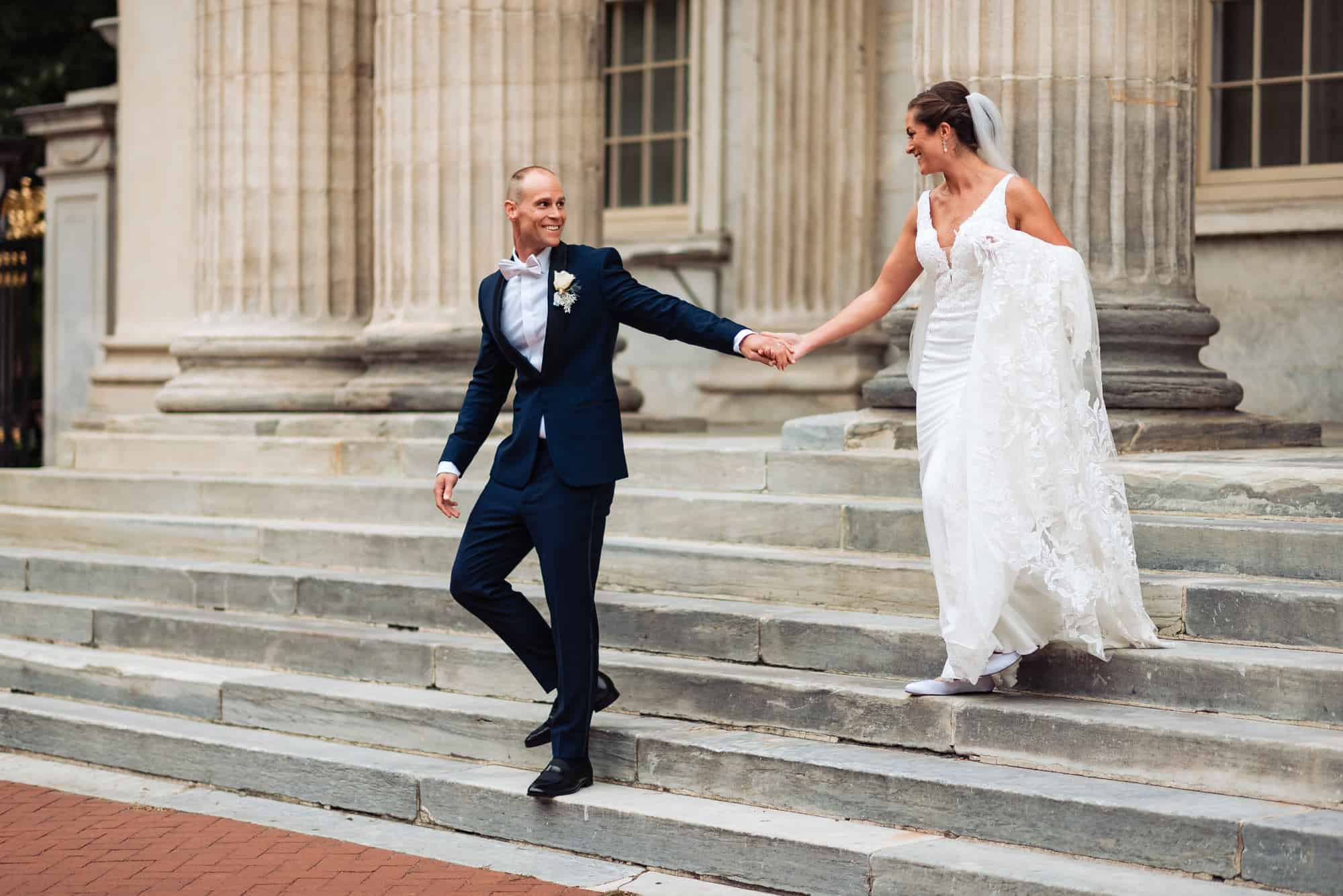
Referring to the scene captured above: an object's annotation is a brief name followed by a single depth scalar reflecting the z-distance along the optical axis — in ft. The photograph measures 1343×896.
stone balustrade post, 49.65
